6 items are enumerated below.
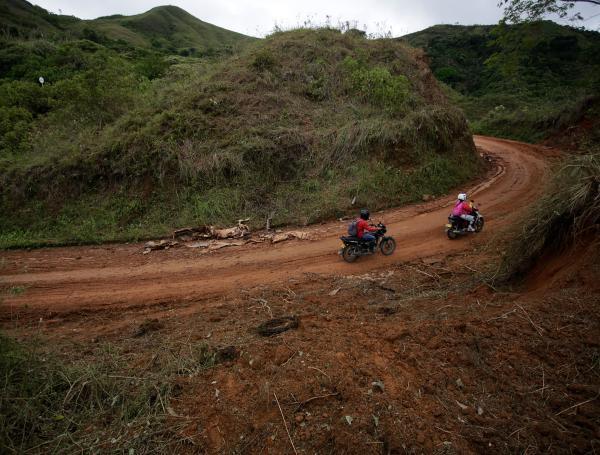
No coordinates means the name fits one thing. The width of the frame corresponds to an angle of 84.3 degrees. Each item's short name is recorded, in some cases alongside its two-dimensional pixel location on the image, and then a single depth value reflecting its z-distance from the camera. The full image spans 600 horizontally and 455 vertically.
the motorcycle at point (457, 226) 9.19
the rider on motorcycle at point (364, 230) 8.16
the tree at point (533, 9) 12.98
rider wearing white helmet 9.14
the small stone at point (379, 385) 3.55
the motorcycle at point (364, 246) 8.33
